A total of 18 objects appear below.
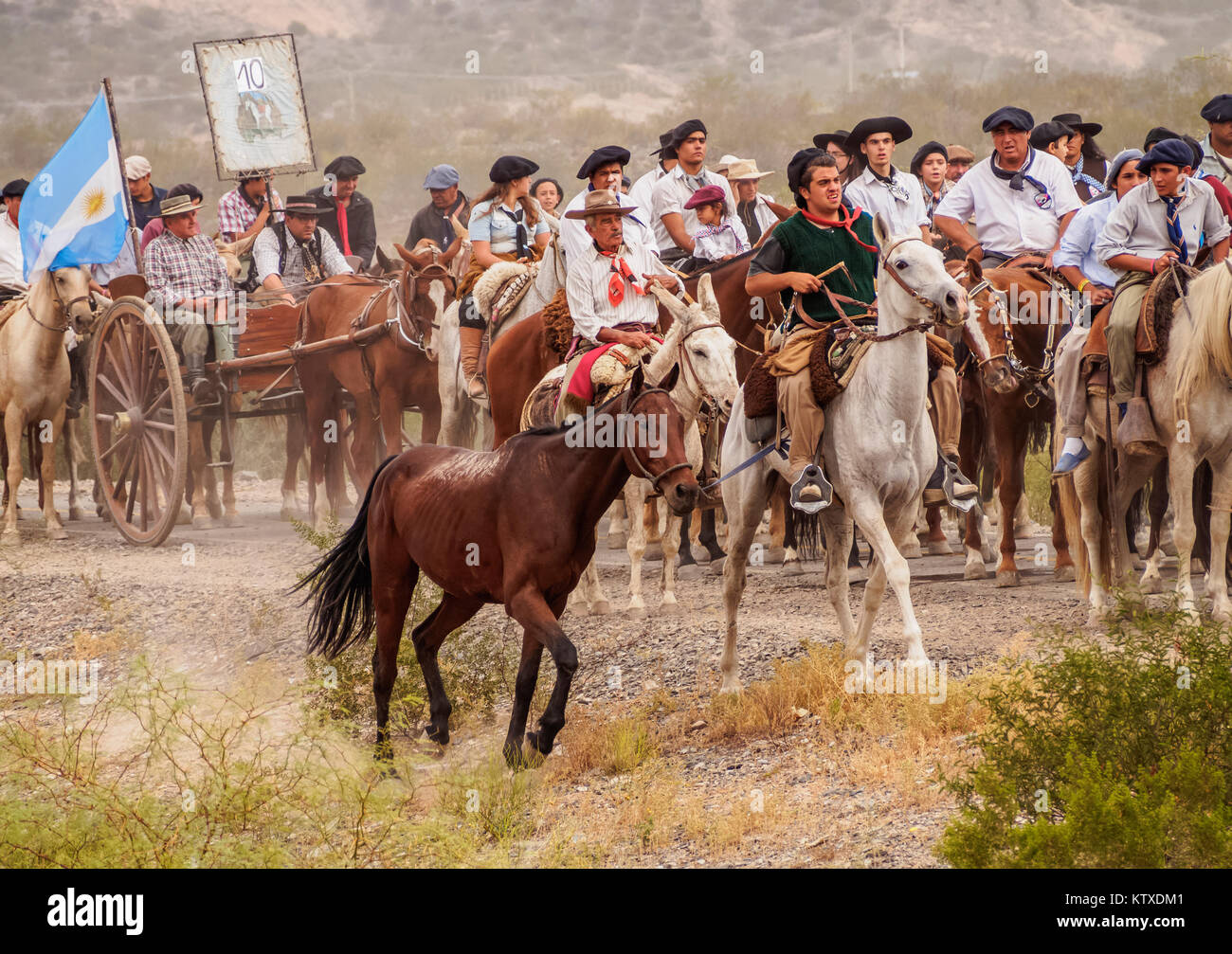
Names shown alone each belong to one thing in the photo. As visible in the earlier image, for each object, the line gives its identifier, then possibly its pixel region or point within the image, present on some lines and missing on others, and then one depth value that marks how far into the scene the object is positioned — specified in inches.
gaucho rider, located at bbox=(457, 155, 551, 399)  967.0
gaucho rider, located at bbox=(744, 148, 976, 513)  652.1
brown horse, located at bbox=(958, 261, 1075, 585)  848.9
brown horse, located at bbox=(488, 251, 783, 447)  853.8
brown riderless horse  559.5
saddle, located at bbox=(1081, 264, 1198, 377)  721.0
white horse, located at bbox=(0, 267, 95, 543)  1103.0
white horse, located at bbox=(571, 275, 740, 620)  679.1
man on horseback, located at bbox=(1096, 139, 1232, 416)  730.2
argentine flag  1053.8
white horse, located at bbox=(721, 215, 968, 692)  611.2
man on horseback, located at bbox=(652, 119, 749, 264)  983.0
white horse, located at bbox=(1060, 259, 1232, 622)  701.9
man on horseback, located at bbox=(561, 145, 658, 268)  774.5
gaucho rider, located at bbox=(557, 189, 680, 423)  738.8
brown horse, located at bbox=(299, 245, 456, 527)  1091.3
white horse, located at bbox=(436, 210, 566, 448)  1050.7
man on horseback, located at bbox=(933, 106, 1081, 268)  891.4
